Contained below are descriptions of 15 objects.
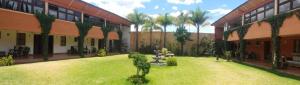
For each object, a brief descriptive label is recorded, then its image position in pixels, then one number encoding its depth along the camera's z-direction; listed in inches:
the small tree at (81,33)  485.2
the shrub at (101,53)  536.5
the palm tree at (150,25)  767.3
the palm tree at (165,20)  769.9
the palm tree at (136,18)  773.7
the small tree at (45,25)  372.4
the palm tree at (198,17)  739.1
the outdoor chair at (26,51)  400.1
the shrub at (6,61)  300.6
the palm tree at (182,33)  736.4
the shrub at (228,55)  506.7
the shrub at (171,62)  390.0
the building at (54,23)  338.2
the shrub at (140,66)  244.7
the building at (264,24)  307.3
